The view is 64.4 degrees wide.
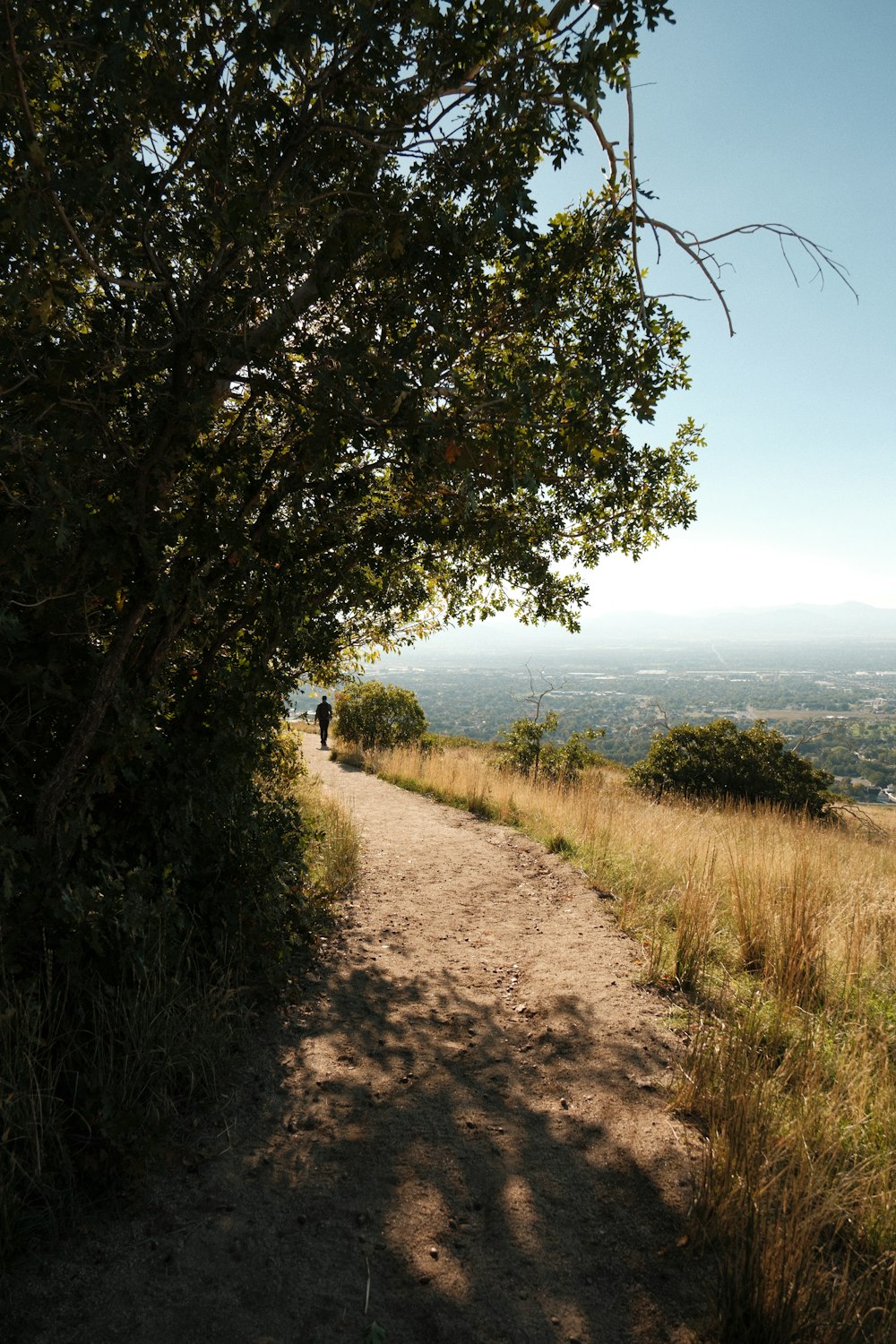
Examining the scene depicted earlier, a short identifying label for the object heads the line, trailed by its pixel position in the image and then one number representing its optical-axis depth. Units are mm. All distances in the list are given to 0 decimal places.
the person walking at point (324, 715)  18953
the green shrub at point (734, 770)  15141
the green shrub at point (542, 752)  15872
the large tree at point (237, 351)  3039
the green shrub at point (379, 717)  19281
